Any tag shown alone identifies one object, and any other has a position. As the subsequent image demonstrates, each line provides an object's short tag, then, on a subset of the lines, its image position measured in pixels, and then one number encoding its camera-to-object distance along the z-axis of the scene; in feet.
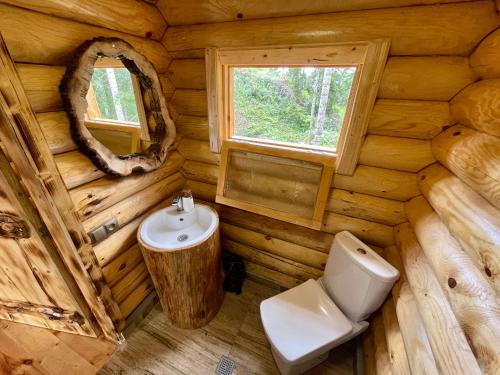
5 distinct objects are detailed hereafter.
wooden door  3.31
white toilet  3.71
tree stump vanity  4.27
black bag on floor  6.27
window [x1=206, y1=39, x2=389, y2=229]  3.89
